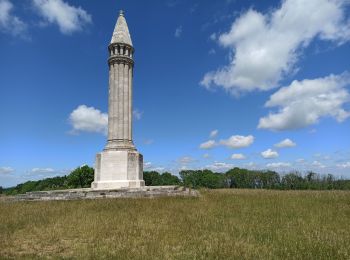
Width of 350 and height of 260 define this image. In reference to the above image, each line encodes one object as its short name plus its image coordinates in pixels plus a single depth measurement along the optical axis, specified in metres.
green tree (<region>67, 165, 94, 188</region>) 45.00
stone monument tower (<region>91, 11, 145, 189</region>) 24.91
